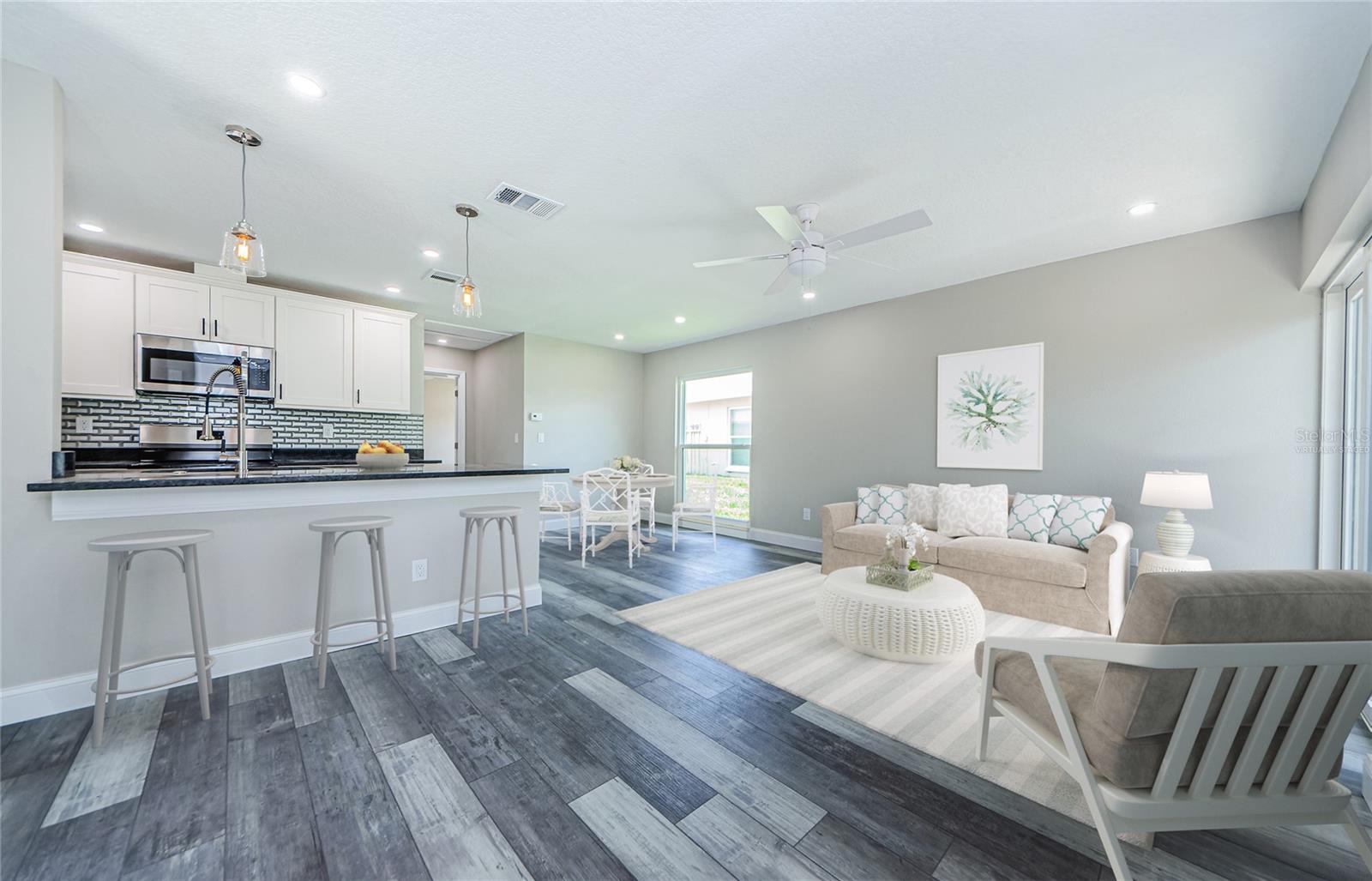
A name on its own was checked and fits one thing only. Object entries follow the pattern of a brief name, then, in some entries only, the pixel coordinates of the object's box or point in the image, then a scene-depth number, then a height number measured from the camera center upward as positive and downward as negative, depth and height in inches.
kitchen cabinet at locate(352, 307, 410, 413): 189.6 +28.4
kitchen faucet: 98.1 +2.9
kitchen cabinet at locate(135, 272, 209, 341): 147.7 +37.8
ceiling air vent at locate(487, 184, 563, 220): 111.7 +53.9
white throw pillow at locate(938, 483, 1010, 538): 153.3 -22.1
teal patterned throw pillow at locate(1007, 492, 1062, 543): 146.1 -22.7
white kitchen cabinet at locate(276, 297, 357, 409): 172.6 +28.4
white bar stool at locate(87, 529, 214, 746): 74.9 -26.4
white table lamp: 117.4 -13.5
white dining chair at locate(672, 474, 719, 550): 215.9 -30.5
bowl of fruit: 126.0 -5.5
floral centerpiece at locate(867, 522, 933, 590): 109.0 -28.4
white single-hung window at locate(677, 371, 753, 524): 256.4 -0.8
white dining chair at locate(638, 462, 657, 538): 227.9 -30.7
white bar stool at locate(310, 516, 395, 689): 93.3 -25.8
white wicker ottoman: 101.0 -37.4
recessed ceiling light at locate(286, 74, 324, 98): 77.5 +54.4
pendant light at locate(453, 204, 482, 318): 118.3 +32.6
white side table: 114.8 -28.3
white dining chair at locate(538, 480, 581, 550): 210.2 -28.8
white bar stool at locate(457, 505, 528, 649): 111.6 -21.8
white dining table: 202.7 -19.3
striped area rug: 72.1 -47.0
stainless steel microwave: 147.8 +21.0
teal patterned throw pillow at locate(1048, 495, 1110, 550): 137.4 -22.3
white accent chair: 47.2 -26.2
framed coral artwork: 160.9 +10.3
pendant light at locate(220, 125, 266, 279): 88.5 +33.0
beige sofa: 122.3 -35.3
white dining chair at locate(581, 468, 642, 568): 195.2 -27.5
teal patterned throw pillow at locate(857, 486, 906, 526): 176.4 -23.7
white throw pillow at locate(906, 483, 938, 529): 170.1 -22.7
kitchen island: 84.3 -25.7
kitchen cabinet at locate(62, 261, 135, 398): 139.1 +28.4
